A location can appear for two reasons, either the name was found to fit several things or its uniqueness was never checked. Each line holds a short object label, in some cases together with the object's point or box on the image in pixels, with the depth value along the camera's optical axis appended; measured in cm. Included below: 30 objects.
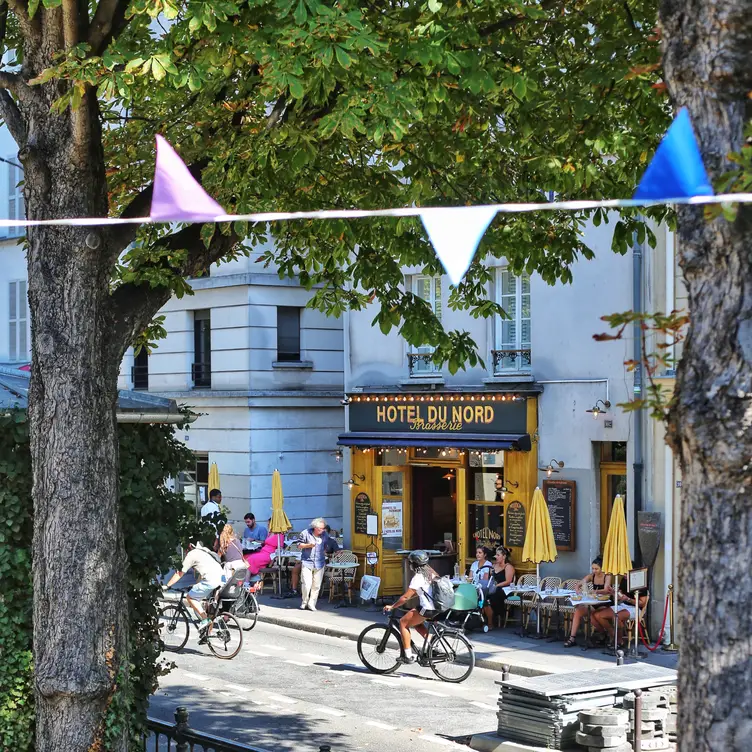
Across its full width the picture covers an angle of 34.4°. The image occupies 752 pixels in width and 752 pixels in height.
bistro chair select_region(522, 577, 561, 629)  1892
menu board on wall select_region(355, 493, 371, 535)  2416
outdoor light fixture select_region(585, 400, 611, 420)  1980
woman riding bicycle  1602
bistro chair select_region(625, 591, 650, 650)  1788
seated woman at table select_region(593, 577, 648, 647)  1788
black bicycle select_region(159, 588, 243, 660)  1758
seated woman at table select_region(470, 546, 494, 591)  1998
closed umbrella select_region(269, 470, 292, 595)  2345
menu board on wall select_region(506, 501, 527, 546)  2116
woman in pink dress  2348
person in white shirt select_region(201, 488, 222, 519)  2333
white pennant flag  538
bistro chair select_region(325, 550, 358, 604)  2305
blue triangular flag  437
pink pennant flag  575
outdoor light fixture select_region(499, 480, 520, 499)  2149
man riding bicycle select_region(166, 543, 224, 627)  1734
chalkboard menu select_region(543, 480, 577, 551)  2028
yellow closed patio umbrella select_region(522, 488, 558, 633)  1859
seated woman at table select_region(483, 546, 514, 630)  1984
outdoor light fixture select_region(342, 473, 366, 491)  2441
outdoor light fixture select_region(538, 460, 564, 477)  2061
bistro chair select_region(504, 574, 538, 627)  1959
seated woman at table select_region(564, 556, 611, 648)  1822
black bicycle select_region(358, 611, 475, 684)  1597
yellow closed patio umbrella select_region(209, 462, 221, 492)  2555
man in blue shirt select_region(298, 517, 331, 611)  2202
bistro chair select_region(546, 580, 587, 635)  1867
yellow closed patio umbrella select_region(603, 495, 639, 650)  1709
